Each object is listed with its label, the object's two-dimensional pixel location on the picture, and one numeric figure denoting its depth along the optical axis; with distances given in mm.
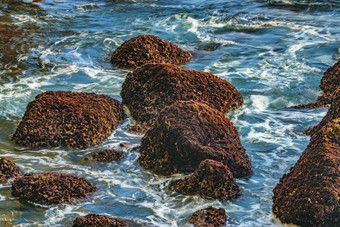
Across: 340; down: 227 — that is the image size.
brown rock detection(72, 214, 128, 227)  8415
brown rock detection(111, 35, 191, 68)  19515
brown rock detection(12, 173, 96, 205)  9371
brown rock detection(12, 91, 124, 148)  12478
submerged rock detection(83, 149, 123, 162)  11683
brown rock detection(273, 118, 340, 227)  8387
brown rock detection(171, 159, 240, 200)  9640
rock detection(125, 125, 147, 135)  13484
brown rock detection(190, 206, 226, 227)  8731
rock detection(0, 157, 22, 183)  10191
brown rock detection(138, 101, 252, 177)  10770
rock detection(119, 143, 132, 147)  12527
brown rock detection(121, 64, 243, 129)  14032
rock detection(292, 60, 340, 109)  15494
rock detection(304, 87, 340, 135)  10847
